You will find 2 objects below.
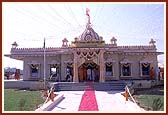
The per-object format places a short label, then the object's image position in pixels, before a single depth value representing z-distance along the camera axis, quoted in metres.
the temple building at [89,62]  12.08
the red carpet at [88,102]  5.91
